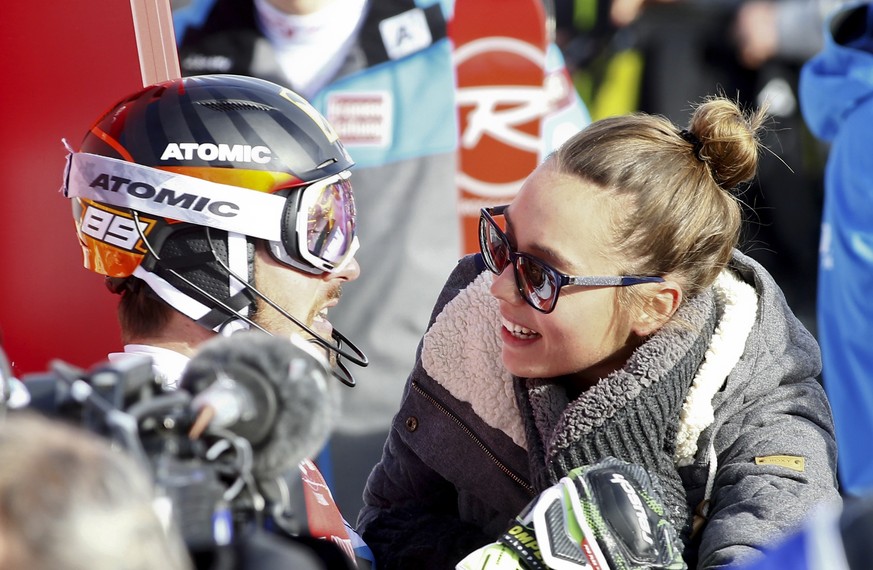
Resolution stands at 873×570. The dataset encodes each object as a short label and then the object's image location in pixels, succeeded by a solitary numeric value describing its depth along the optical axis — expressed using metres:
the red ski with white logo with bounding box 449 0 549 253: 8.48
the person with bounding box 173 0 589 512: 8.02
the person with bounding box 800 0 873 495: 8.29
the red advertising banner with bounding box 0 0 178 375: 5.45
